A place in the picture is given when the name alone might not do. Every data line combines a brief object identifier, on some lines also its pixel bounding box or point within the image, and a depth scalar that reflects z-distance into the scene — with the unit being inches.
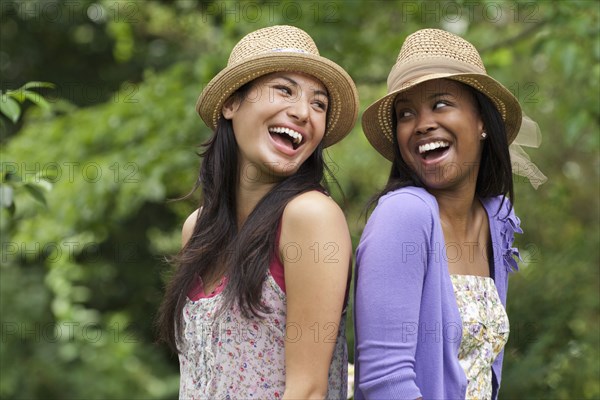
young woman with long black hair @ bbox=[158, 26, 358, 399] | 183.6
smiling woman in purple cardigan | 179.5
